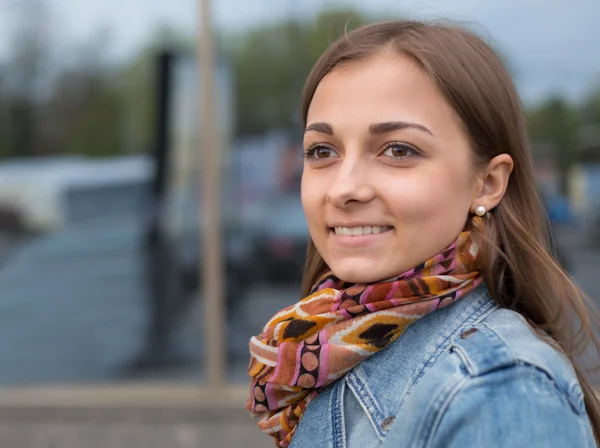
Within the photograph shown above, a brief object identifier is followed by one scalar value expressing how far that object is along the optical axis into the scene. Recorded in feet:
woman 4.04
